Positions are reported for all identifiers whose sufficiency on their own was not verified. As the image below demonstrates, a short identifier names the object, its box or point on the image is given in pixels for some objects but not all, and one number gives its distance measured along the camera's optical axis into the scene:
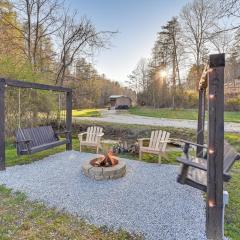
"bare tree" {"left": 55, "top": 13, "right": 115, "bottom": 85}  10.23
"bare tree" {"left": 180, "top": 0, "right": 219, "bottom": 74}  17.66
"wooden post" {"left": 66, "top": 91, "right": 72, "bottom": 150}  6.10
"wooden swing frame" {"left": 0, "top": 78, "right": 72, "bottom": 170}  4.31
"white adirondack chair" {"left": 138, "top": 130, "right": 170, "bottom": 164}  5.01
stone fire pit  3.92
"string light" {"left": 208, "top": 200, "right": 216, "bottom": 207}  2.23
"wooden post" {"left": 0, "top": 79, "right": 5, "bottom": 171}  4.30
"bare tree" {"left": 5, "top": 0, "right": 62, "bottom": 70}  9.17
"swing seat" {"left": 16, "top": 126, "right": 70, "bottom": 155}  4.63
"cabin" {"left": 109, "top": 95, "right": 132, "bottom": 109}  27.56
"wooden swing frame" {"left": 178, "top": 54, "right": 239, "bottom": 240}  2.16
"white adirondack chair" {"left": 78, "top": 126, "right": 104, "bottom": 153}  5.92
